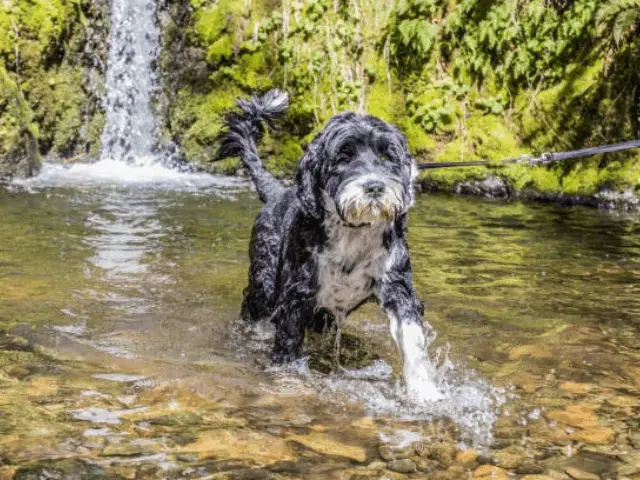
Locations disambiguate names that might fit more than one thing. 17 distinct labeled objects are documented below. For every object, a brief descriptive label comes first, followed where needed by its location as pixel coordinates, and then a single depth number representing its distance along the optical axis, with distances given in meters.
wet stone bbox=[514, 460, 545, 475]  3.07
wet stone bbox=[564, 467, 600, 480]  3.04
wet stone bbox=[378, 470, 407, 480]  3.00
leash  5.00
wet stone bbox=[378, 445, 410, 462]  3.18
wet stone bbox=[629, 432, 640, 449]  3.34
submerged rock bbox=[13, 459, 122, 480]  2.86
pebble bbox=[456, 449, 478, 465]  3.16
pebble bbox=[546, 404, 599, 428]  3.61
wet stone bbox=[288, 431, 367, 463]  3.20
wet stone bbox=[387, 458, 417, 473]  3.07
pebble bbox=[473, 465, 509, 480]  3.03
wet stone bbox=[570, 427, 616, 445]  3.39
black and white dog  3.65
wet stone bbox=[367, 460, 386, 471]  3.08
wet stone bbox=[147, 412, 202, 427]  3.44
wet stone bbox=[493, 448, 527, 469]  3.14
